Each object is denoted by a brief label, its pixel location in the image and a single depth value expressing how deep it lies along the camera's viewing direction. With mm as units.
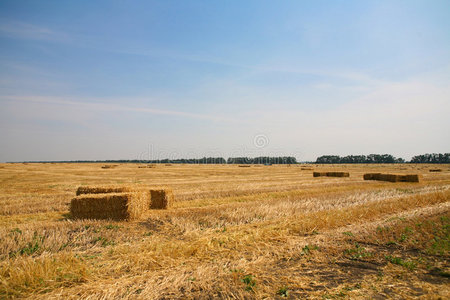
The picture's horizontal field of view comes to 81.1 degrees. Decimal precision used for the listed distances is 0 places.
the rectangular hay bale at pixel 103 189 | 14988
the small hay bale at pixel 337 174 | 40866
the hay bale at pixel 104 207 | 12078
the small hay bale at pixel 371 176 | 34581
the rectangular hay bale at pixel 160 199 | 15148
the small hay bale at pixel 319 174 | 42575
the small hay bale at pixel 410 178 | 30020
